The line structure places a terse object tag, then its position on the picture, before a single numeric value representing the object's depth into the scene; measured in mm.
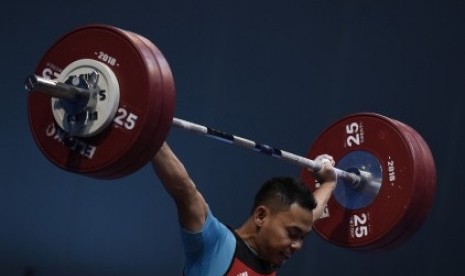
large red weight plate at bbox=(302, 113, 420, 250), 5113
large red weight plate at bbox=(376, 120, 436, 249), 5130
